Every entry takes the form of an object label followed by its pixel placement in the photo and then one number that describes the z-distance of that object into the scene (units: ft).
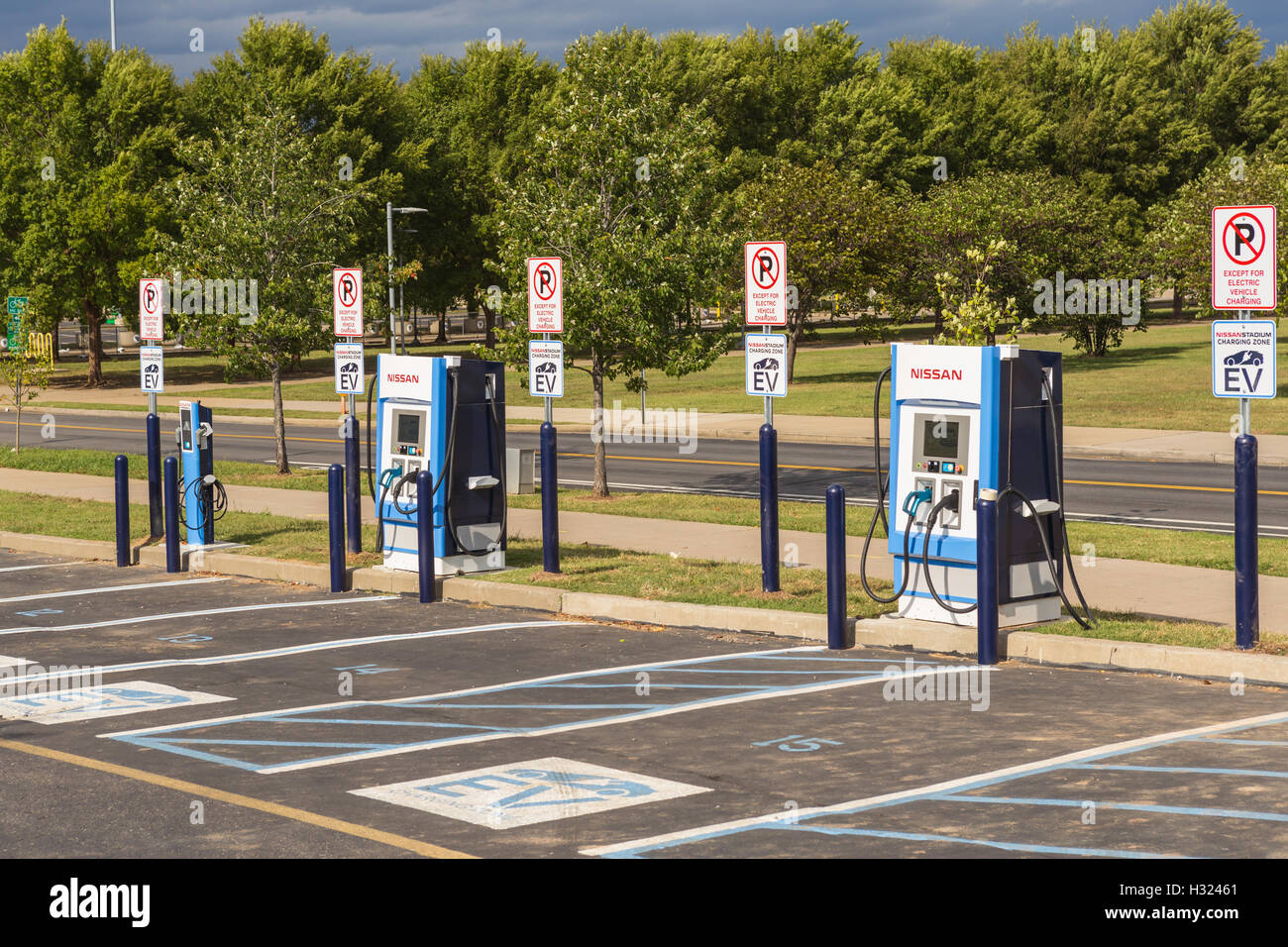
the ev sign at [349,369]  52.29
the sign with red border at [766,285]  43.47
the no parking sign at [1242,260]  33.76
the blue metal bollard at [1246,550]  34.24
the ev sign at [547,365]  47.67
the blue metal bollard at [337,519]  46.96
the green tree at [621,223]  66.08
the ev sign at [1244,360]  34.14
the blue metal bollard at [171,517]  52.13
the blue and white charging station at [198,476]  54.85
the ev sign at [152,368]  57.57
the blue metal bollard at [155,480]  55.16
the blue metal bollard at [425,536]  45.44
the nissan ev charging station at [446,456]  47.37
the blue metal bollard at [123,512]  52.90
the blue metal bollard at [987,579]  35.45
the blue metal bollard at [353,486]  51.37
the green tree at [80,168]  172.96
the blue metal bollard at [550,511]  46.80
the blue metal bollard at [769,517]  43.21
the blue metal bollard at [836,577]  37.19
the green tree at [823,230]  155.22
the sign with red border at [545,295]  47.44
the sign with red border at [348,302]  53.69
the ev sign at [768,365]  43.45
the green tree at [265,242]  78.79
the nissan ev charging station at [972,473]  36.76
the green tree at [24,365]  98.10
